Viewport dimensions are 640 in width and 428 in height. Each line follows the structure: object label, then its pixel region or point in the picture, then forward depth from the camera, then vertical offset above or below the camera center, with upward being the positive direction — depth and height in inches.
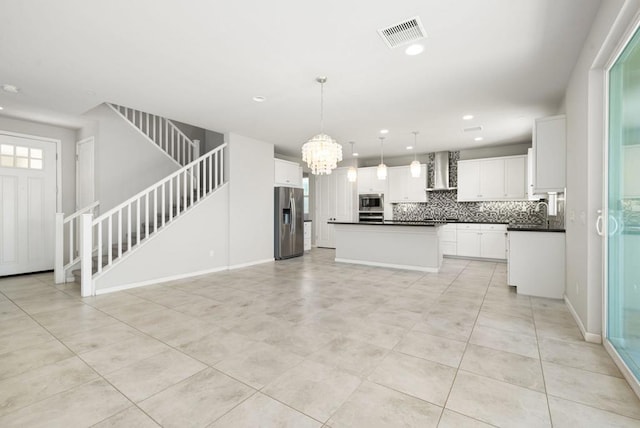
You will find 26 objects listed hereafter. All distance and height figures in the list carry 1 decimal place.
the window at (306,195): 383.9 +23.2
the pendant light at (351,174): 261.3 +34.6
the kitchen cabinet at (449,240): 285.4 -26.6
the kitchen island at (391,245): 220.5 -26.2
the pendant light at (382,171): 254.7 +36.3
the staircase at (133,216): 158.4 -2.3
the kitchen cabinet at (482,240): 263.6 -25.6
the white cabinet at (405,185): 312.8 +29.8
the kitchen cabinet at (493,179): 264.7 +31.9
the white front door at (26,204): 202.5 +6.3
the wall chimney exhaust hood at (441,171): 303.4 +43.2
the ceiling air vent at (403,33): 99.1 +63.5
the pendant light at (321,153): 145.7 +29.8
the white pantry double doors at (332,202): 349.1 +12.6
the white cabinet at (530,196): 217.2 +13.6
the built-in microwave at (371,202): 334.6 +12.4
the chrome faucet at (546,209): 249.0 +3.4
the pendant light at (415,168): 243.5 +37.3
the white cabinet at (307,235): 338.3 -26.0
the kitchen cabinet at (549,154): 145.0 +29.6
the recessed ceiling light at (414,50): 112.0 +63.5
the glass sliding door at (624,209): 77.2 +1.1
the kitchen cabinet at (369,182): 334.6 +35.7
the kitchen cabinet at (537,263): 152.0 -27.1
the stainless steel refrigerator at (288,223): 281.2 -10.1
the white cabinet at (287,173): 287.0 +39.9
